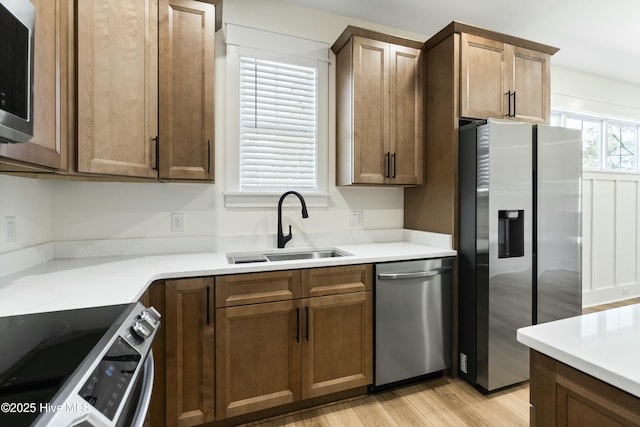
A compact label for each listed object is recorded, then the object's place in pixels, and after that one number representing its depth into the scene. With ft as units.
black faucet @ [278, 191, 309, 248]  7.54
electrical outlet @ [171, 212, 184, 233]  7.18
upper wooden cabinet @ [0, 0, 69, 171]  3.67
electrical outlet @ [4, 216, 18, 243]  4.89
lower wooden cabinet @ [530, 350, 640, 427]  2.19
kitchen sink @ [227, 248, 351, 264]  7.27
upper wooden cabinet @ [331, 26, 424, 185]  7.72
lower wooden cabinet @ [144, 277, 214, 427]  5.21
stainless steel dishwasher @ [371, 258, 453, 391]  6.71
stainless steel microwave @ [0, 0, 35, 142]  2.84
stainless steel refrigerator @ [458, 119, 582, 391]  6.89
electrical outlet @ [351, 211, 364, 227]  8.87
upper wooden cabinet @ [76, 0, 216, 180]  4.97
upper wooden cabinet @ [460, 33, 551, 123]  7.50
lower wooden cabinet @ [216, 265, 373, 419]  5.67
